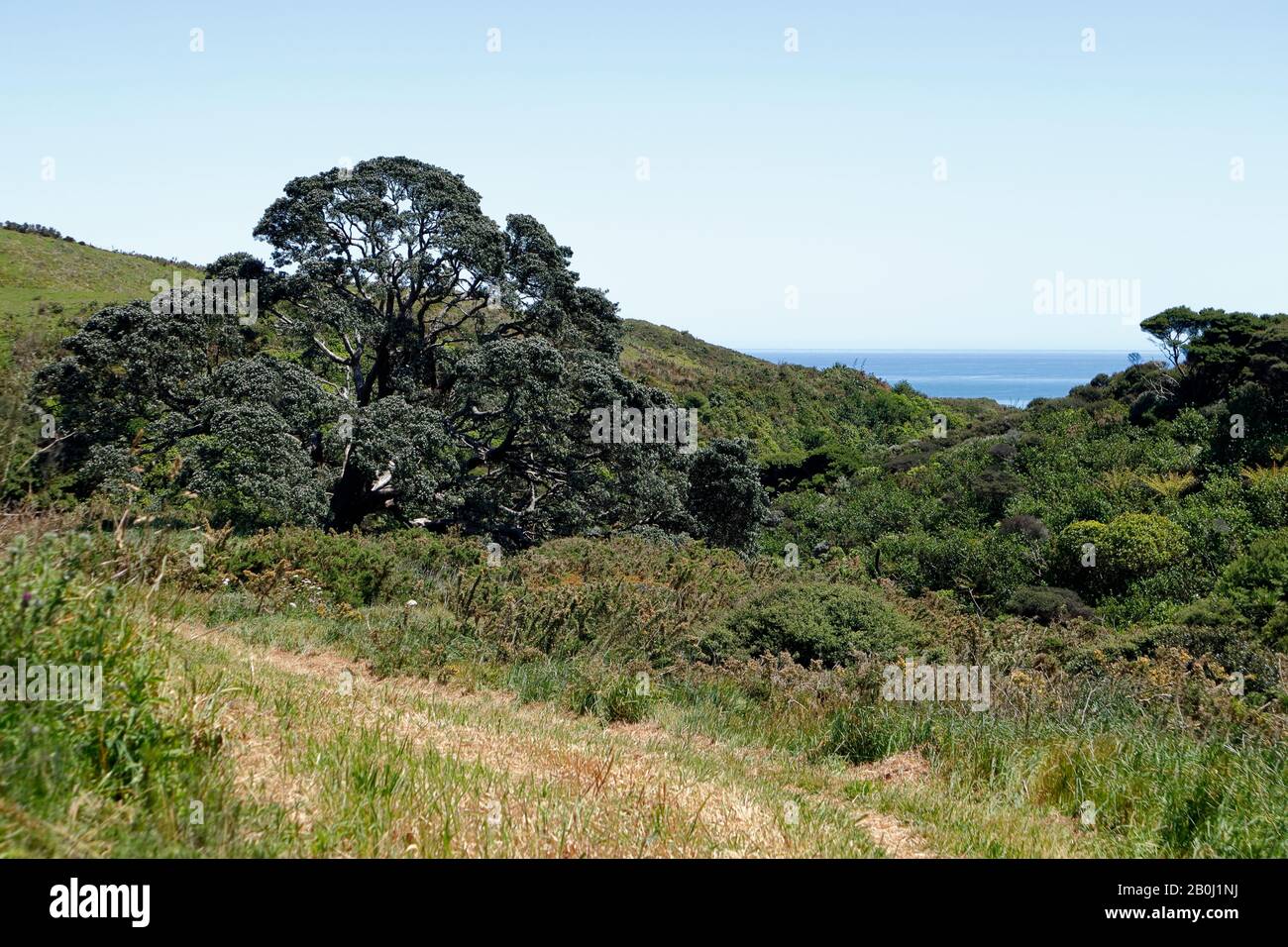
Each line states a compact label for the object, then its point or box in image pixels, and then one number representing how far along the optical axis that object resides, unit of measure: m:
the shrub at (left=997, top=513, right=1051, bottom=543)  21.31
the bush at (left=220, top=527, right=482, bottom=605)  12.12
